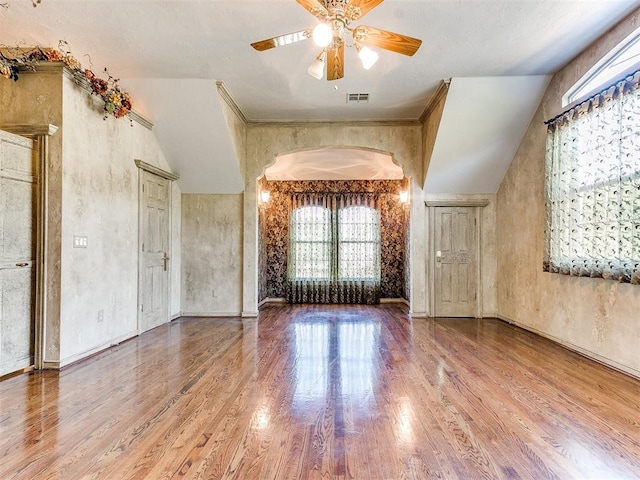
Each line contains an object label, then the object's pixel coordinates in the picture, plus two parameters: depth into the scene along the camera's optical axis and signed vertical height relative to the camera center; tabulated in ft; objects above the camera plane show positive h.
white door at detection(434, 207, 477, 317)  20.22 -1.42
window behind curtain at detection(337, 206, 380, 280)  26.73 +0.08
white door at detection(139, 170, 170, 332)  16.75 -0.27
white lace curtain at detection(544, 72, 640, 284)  10.61 +1.87
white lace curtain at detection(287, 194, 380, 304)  26.61 -0.06
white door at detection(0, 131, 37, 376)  10.81 -0.15
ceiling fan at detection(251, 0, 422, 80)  8.27 +5.15
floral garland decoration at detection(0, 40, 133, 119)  11.44 +5.78
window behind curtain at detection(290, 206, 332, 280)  26.99 +0.33
